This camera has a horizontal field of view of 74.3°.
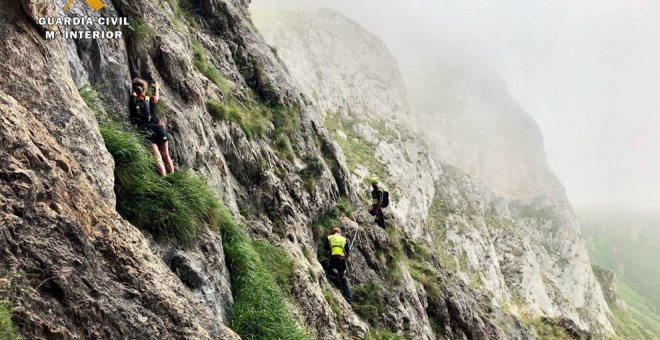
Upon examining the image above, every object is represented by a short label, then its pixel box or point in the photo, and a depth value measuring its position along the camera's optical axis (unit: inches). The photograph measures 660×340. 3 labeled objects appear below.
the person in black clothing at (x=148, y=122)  308.2
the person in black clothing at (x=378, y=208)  743.7
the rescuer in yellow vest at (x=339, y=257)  496.7
